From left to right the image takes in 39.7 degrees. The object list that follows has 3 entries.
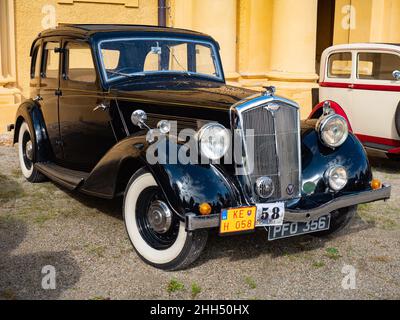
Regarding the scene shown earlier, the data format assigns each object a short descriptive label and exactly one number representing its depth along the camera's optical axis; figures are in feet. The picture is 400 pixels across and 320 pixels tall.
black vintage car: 11.14
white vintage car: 21.35
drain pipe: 32.09
